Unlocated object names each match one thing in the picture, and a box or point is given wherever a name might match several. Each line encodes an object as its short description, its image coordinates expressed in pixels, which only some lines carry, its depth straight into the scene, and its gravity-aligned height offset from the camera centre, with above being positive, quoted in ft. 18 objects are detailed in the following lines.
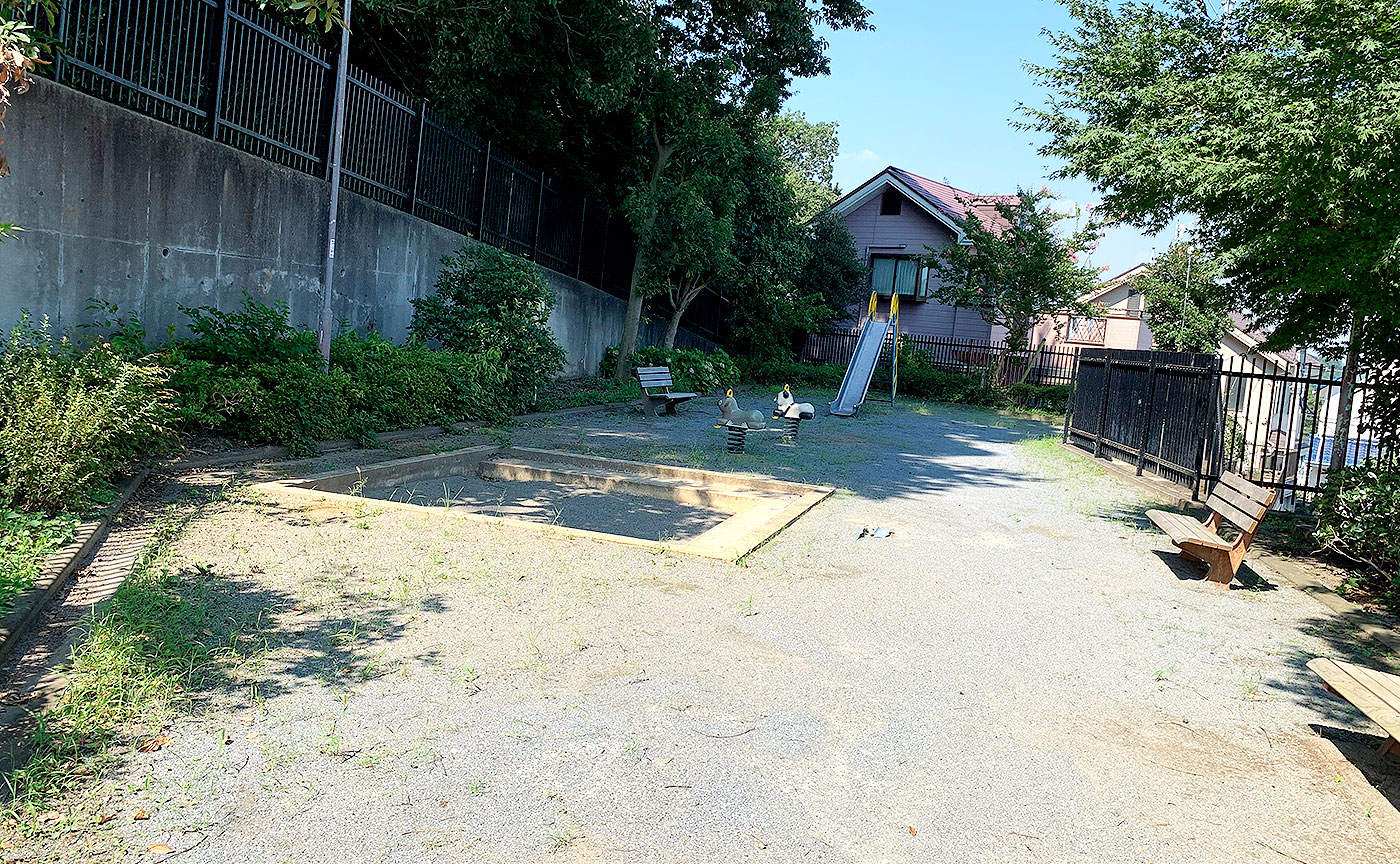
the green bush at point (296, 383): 25.80 -0.91
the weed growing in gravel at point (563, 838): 9.57 -4.72
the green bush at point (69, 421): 18.30 -1.83
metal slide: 66.33 +2.74
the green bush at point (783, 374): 90.89 +2.37
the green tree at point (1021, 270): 87.35 +13.98
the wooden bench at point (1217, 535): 22.26 -2.33
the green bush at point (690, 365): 63.52 +1.58
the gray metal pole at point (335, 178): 35.86 +6.67
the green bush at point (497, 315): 41.11 +2.36
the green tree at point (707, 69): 57.72 +20.53
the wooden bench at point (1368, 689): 12.13 -3.23
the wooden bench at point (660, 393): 51.03 -0.33
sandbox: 23.35 -3.55
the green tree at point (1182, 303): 70.33 +10.37
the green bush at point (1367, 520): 22.08 -1.65
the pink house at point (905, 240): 113.91 +20.63
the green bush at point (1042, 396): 87.20 +2.43
